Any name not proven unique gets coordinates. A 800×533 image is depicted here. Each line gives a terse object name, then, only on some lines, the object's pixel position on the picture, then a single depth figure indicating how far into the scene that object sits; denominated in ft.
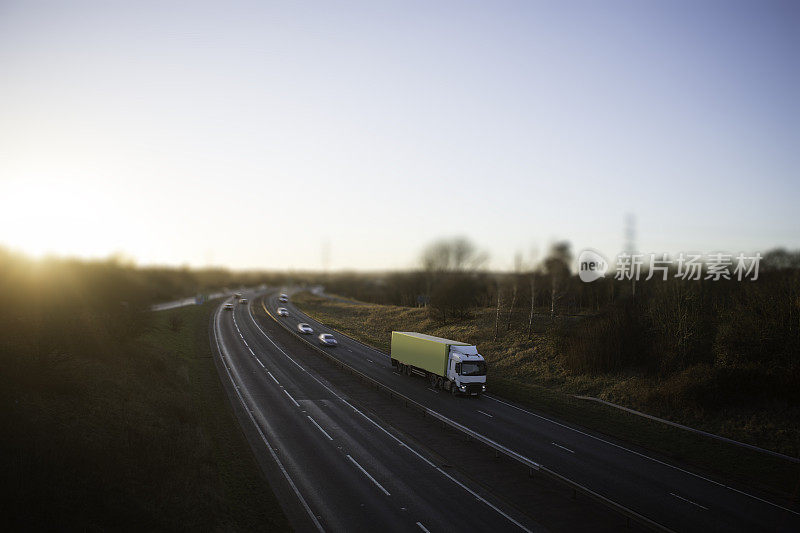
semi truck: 113.09
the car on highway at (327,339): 183.21
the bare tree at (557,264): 189.57
